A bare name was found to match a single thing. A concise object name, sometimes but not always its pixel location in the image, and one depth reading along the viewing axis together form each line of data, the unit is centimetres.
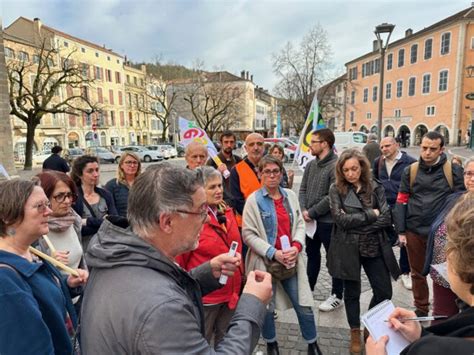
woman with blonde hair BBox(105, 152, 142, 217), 388
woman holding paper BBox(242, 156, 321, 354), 282
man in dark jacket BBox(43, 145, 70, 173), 912
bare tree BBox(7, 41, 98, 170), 2350
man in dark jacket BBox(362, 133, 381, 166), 661
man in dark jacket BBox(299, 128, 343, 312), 367
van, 2033
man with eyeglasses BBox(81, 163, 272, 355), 102
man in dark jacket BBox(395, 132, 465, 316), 338
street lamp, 855
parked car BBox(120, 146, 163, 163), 3092
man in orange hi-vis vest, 376
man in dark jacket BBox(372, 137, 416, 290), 452
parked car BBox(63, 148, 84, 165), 2641
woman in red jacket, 240
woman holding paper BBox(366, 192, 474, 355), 94
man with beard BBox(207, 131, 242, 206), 484
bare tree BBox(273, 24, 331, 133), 2415
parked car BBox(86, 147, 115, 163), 2989
